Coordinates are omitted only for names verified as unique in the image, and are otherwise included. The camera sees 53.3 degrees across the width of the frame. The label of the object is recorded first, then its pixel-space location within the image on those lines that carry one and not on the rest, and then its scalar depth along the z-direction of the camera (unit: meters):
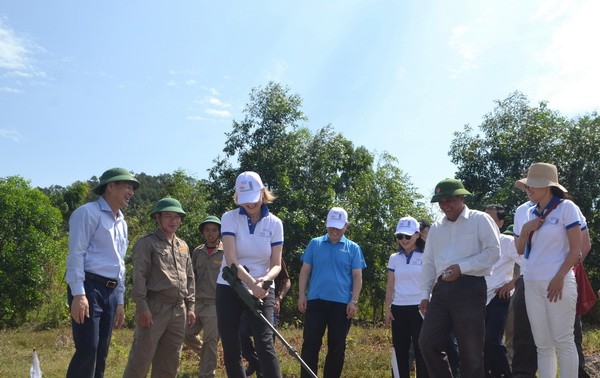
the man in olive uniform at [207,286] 7.94
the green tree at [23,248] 23.50
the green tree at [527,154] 18.75
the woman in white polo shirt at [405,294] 6.50
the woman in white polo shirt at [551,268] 4.79
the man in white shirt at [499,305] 6.42
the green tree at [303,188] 21.95
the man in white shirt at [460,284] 5.04
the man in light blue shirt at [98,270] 4.56
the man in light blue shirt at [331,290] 6.38
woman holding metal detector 4.85
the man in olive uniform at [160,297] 5.85
